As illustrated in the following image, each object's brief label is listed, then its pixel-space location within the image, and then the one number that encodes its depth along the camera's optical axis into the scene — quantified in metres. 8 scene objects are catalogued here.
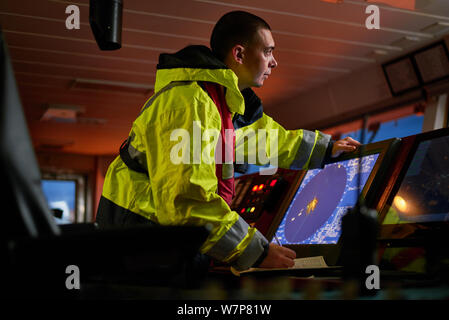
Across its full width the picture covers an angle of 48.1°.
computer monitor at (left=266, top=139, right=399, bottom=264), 1.55
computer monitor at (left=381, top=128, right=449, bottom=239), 1.37
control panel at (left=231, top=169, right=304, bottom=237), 2.00
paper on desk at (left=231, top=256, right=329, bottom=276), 1.48
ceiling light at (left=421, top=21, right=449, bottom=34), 3.66
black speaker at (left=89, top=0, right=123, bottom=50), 2.25
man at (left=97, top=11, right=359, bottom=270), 1.25
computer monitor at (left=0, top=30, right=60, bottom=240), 0.54
